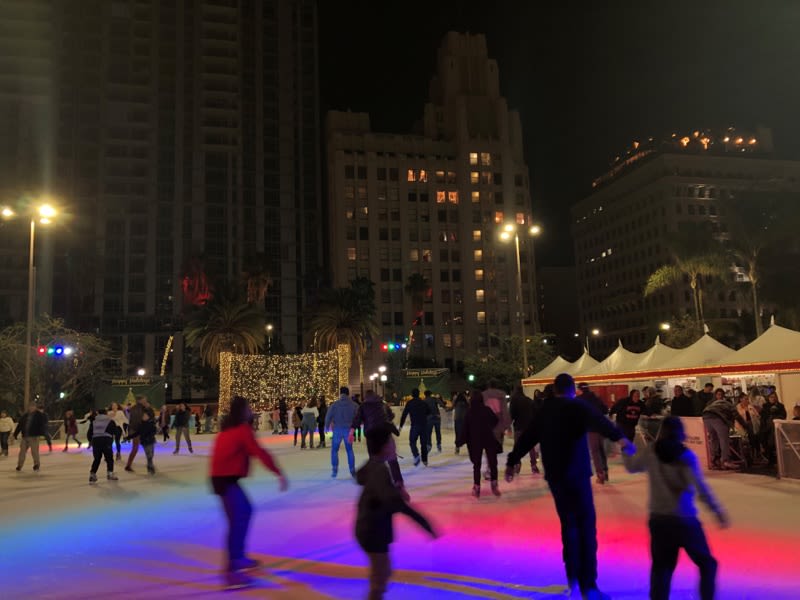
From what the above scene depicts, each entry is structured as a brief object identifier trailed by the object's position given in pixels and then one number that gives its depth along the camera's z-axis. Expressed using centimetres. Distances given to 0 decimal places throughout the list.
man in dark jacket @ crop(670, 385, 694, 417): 1362
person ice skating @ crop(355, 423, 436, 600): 436
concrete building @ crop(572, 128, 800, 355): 10888
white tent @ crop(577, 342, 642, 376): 2558
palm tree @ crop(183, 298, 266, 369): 4956
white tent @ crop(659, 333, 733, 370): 2016
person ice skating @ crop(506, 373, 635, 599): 502
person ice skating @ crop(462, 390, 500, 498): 1042
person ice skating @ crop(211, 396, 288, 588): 601
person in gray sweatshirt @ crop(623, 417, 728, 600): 421
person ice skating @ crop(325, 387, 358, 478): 1312
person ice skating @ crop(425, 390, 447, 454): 1720
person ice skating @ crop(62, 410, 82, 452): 2688
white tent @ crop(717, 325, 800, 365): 1694
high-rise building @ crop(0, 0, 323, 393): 8312
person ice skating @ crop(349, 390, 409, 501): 1184
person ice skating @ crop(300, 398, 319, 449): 2122
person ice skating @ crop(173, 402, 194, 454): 2172
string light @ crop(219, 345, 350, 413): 3309
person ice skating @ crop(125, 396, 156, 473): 1491
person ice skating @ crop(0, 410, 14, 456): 2202
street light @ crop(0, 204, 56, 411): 2133
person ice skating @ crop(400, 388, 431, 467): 1464
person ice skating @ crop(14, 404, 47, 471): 1596
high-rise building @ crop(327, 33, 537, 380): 9700
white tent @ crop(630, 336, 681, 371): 2352
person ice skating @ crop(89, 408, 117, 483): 1344
